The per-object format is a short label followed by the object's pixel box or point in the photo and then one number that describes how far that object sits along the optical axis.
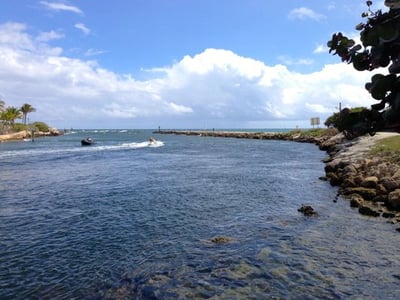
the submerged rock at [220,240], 12.79
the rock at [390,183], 18.04
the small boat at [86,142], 79.56
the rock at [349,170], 23.75
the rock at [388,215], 15.31
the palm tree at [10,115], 115.49
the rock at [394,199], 16.12
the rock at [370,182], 19.81
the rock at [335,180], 24.23
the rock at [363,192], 18.66
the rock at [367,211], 15.75
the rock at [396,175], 18.75
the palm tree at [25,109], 133.68
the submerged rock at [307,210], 16.51
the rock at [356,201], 17.58
